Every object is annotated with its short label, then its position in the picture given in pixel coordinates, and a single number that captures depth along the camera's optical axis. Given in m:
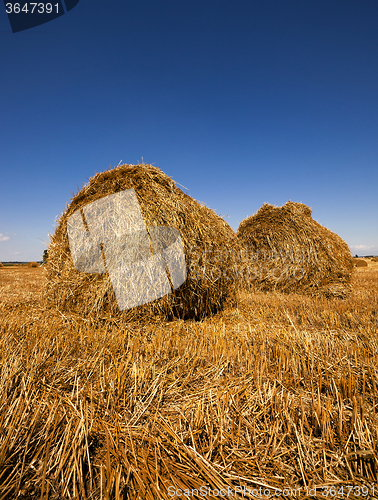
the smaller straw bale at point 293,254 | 6.26
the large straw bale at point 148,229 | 3.62
